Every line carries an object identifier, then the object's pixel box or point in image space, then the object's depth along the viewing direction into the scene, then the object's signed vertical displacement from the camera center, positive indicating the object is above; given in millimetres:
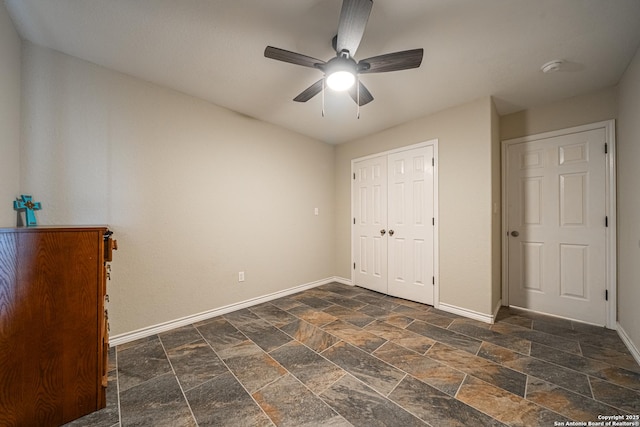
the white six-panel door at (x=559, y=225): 2455 -122
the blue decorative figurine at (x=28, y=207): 1667 +65
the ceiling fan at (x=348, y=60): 1370 +1036
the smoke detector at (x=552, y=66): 1957 +1259
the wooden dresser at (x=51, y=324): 1212 -602
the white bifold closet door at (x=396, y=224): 3051 -132
